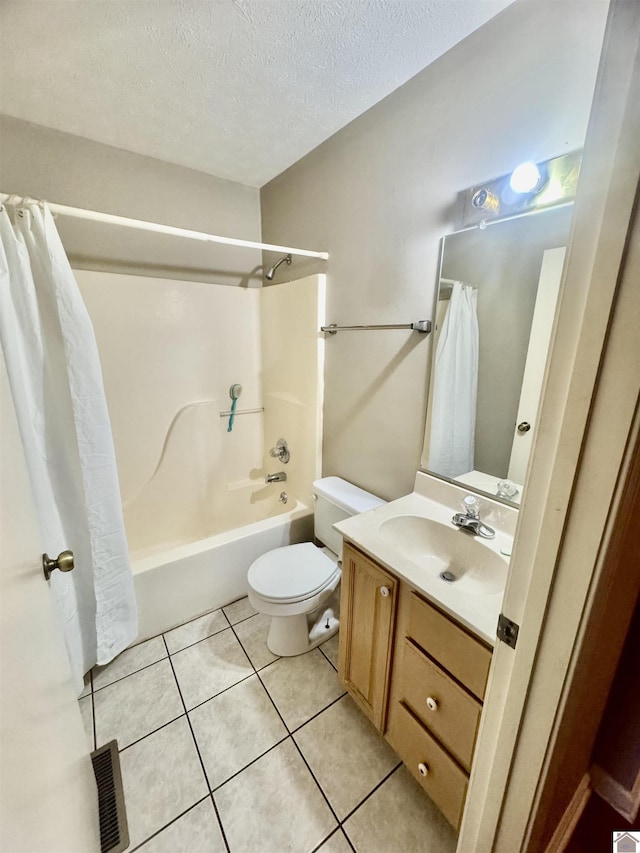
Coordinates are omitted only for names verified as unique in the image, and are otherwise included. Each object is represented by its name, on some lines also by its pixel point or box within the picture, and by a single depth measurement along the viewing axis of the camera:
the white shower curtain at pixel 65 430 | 1.16
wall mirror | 1.04
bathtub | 1.61
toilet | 1.42
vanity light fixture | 0.93
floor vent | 0.98
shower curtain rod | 1.23
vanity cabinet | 0.85
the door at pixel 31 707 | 0.43
